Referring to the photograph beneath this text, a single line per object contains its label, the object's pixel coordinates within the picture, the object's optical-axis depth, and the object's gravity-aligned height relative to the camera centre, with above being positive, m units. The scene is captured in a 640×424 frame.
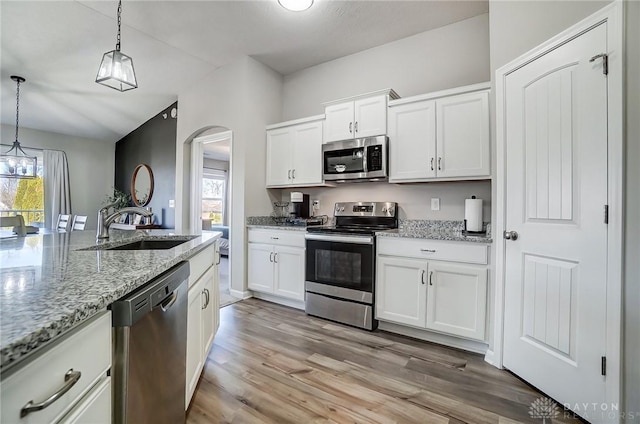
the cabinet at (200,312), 1.45 -0.59
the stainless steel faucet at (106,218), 1.70 -0.04
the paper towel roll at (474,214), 2.34 +0.00
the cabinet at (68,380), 0.47 -0.33
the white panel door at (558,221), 1.43 -0.04
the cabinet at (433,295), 2.12 -0.65
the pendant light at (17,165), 4.04 +0.66
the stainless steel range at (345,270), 2.53 -0.54
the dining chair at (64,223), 4.58 -0.19
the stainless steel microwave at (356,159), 2.76 +0.55
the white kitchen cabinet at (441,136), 2.35 +0.69
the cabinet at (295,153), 3.26 +0.71
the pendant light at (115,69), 2.03 +1.03
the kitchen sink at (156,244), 1.85 -0.22
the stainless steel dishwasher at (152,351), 0.79 -0.46
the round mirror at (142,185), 5.22 +0.51
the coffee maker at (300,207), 3.54 +0.07
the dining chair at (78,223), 4.62 -0.19
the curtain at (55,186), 5.35 +0.47
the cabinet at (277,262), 3.00 -0.55
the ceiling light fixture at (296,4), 2.33 +1.73
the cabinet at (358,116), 2.79 +1.00
